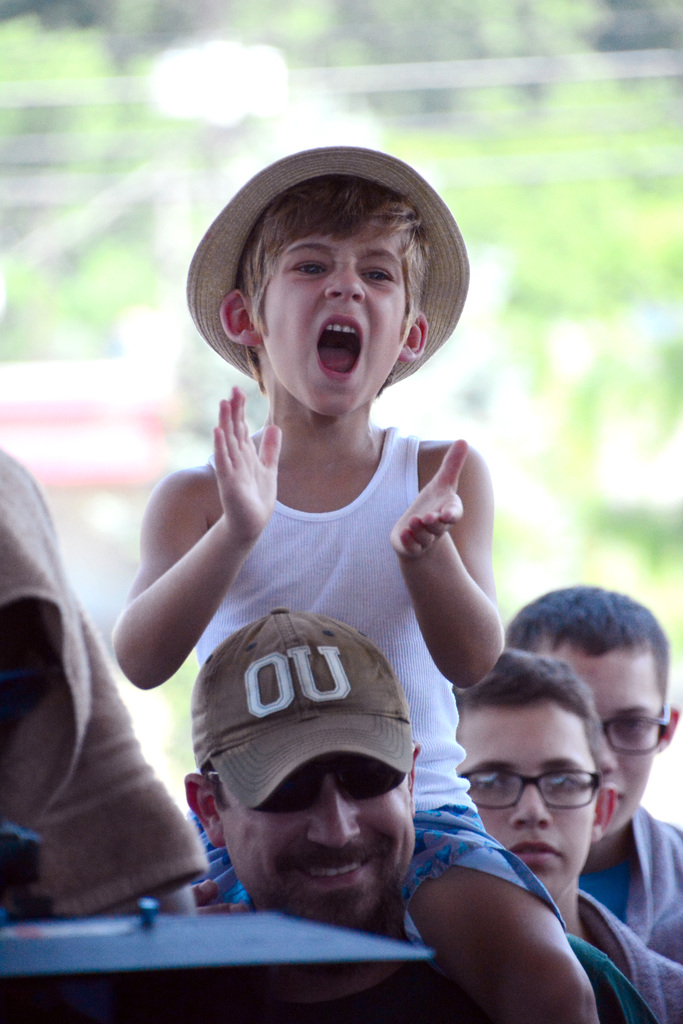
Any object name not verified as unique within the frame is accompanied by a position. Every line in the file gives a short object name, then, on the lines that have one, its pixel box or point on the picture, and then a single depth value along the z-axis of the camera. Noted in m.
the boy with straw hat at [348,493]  4.59
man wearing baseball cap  4.48
